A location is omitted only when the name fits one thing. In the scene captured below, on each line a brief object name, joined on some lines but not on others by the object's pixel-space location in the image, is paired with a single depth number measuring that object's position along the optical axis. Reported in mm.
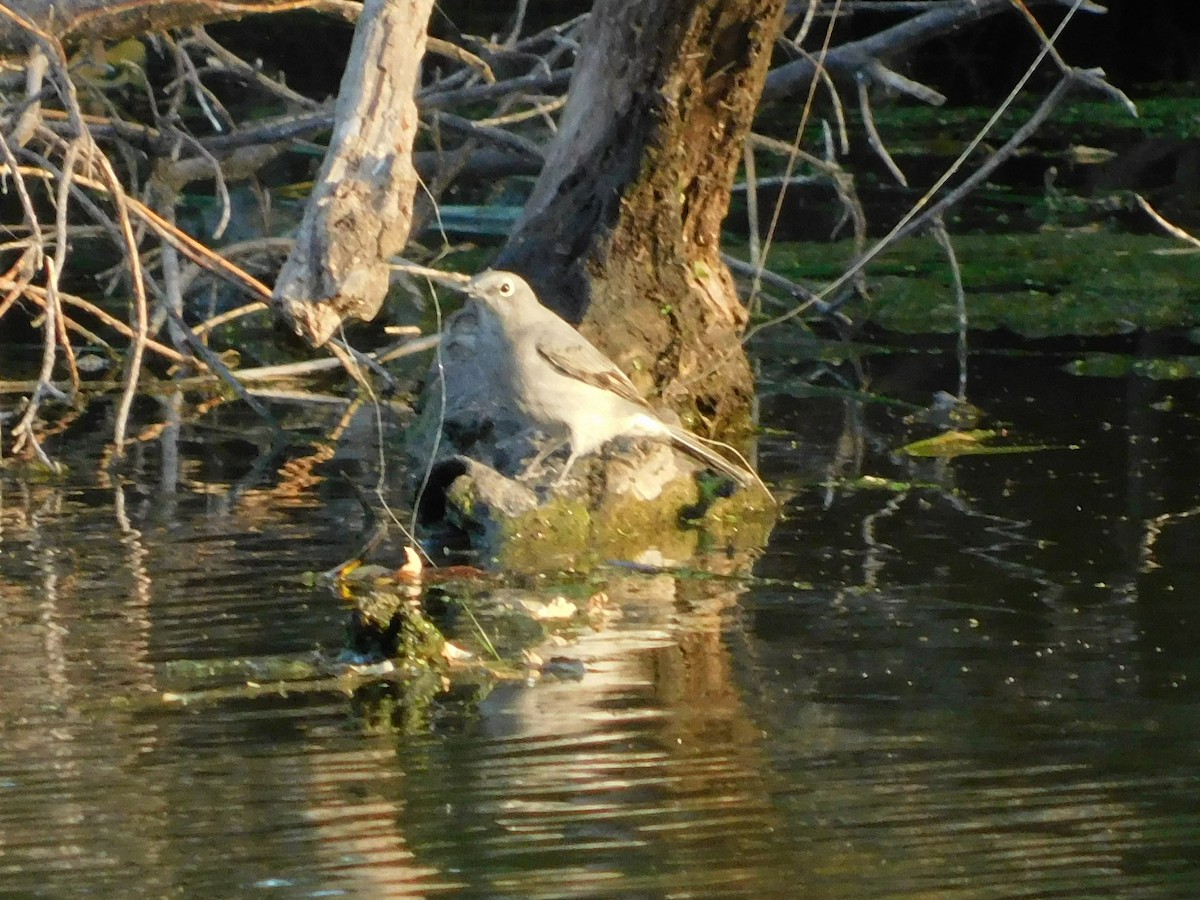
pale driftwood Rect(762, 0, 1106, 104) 19547
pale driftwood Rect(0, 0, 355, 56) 13258
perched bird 13922
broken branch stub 9797
